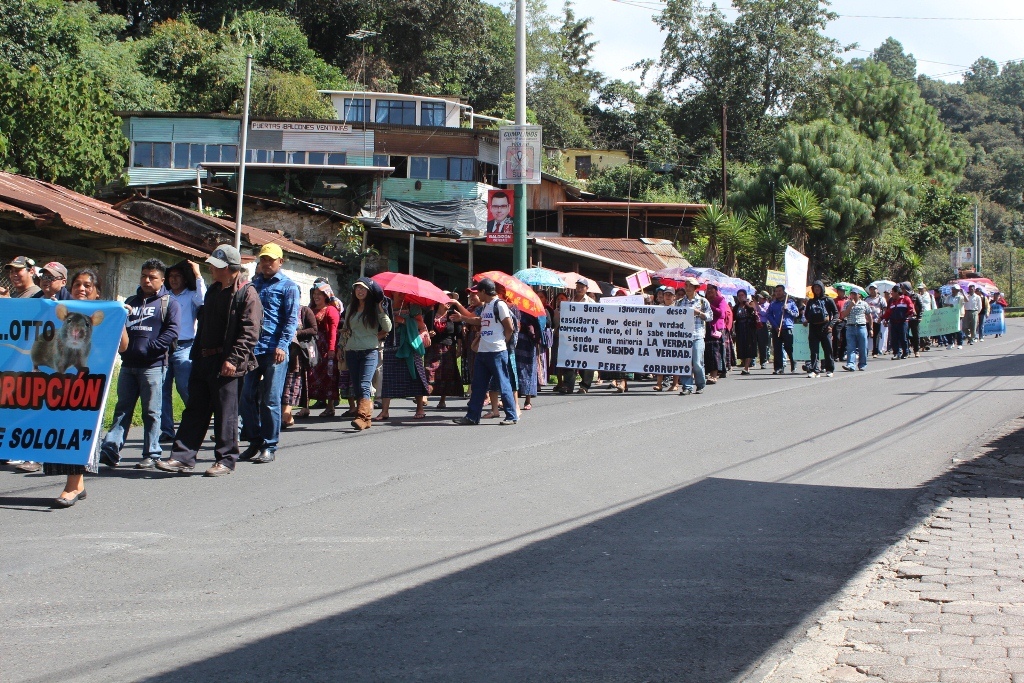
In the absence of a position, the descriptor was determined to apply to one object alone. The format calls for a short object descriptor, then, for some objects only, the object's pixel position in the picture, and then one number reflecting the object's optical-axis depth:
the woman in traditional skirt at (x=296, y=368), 12.55
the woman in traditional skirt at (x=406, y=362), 13.66
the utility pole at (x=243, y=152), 30.06
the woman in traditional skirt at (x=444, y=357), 14.56
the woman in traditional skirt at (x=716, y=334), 19.30
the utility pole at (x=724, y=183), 44.69
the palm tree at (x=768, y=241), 37.44
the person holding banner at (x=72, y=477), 7.75
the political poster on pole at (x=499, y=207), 22.34
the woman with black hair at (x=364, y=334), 12.12
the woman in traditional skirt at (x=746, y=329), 22.88
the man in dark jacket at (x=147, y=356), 9.36
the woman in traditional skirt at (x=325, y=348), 13.79
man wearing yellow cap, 10.05
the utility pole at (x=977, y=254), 66.50
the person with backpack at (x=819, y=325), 20.59
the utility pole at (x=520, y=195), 19.83
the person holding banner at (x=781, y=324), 21.86
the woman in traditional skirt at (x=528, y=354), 15.06
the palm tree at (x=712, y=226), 36.06
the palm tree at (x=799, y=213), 38.28
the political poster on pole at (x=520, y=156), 19.84
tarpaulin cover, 36.09
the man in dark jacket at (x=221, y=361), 9.10
